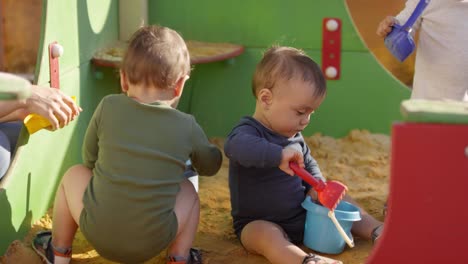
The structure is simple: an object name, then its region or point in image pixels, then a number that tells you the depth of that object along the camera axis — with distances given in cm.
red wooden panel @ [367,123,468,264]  253
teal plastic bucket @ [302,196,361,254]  309
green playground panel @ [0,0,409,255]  396
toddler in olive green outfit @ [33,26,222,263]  289
